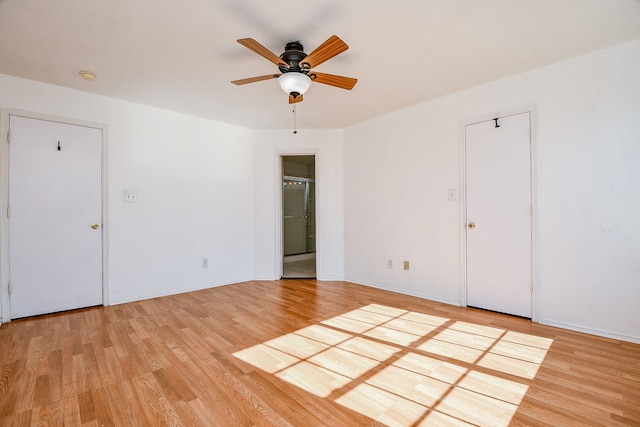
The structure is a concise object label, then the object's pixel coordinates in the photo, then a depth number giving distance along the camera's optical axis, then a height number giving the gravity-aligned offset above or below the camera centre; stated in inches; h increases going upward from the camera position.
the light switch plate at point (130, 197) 139.1 +9.7
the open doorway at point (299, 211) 274.9 +4.5
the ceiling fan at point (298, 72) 81.0 +44.7
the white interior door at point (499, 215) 113.3 -0.3
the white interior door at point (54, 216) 115.4 +0.3
